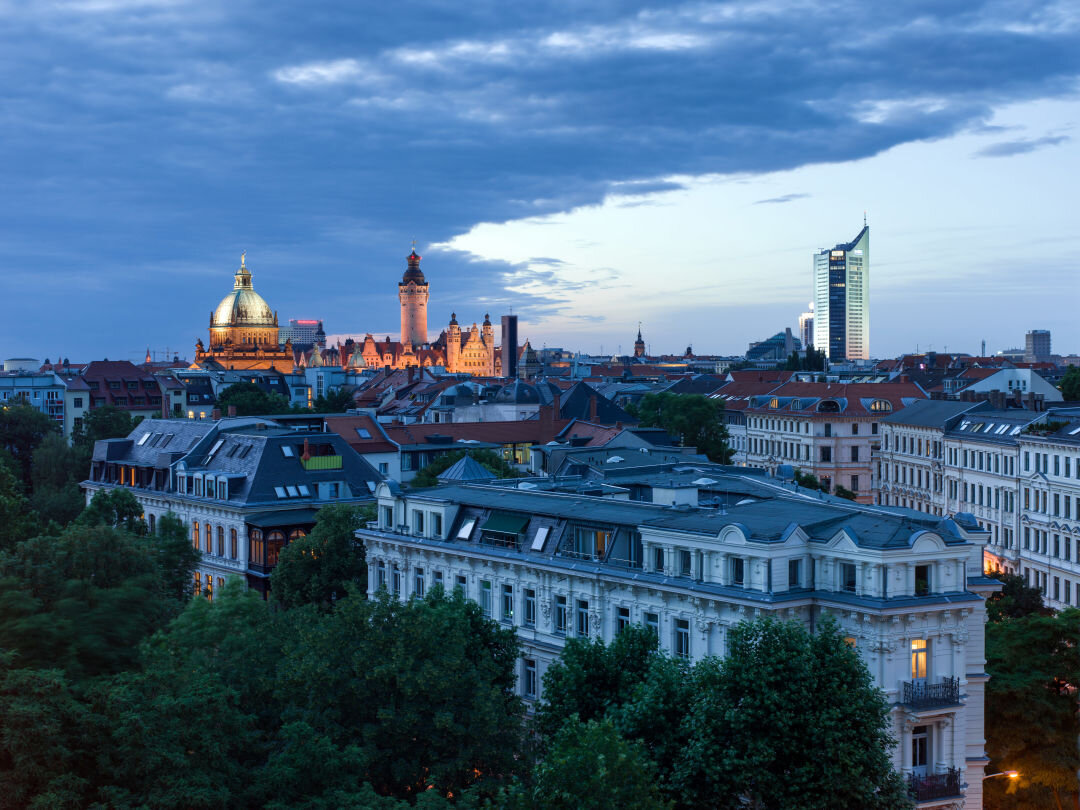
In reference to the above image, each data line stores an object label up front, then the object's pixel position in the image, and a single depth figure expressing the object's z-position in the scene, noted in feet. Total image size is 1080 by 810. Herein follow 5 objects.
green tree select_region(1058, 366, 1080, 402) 368.68
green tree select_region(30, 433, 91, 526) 321.93
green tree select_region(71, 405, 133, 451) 387.39
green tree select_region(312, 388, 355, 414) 505.25
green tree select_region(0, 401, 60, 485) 376.27
